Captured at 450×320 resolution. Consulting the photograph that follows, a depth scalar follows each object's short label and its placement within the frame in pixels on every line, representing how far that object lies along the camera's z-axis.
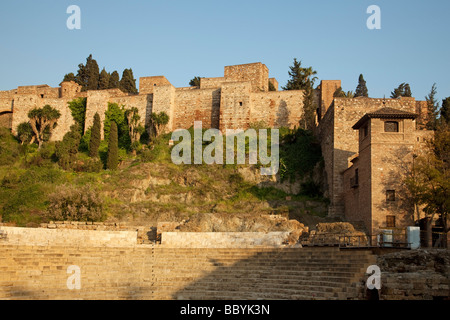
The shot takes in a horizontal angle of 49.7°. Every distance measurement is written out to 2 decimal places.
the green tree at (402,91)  50.46
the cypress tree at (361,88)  57.00
